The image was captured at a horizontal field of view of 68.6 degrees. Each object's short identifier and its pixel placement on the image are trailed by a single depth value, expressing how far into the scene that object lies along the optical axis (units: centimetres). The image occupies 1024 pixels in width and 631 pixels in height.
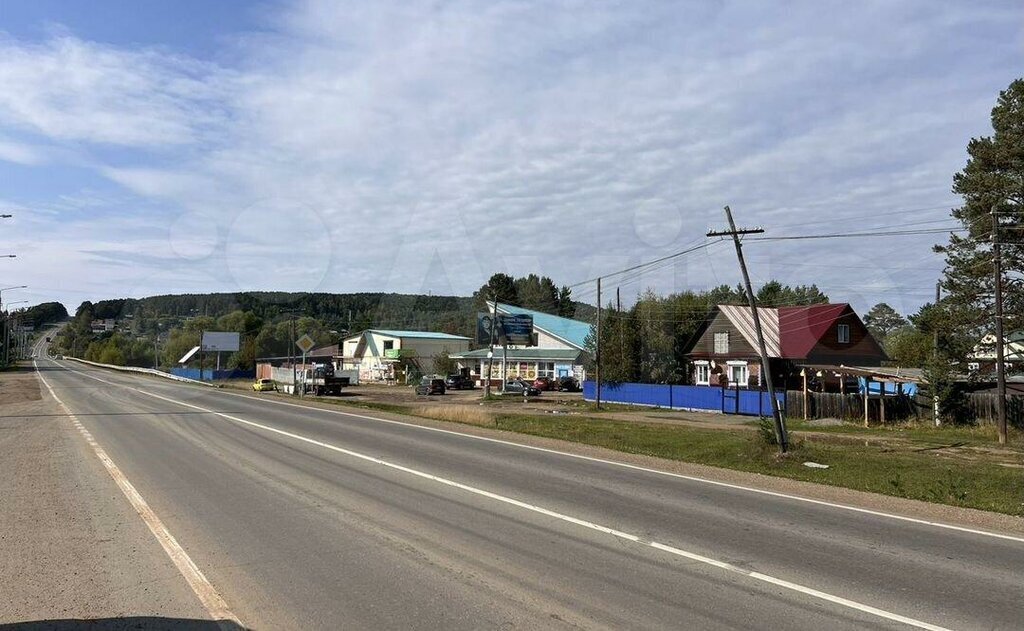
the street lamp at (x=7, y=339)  10830
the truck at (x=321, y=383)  5644
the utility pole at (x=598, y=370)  4259
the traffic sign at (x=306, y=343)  4503
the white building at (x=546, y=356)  7200
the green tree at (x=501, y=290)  13500
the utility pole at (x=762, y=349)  1847
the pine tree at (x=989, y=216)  3117
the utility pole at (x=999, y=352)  2562
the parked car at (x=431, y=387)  5862
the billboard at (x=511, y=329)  6191
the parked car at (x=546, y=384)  6540
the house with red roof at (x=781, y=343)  4912
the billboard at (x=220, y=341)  11850
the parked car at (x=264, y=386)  6422
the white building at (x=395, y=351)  8500
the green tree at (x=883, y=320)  11850
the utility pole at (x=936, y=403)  3075
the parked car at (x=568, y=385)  6725
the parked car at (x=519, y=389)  5854
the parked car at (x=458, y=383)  7087
